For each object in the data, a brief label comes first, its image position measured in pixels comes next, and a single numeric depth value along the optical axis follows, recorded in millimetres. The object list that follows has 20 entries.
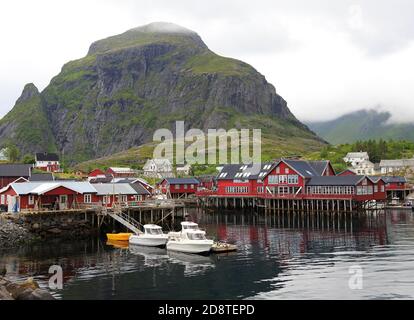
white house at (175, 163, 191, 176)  175500
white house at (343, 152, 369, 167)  168762
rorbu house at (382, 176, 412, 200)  113500
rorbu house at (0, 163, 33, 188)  91938
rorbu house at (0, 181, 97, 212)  61656
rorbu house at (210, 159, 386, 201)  88375
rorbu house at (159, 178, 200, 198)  118750
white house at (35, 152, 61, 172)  171500
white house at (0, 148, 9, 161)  174962
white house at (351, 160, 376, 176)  156975
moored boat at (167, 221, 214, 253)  48219
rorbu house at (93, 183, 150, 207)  70794
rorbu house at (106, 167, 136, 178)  147825
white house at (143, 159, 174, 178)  162250
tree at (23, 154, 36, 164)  151325
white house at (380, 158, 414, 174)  148375
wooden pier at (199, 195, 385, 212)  88625
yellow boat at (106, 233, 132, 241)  57688
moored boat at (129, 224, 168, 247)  53781
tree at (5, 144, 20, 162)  160375
